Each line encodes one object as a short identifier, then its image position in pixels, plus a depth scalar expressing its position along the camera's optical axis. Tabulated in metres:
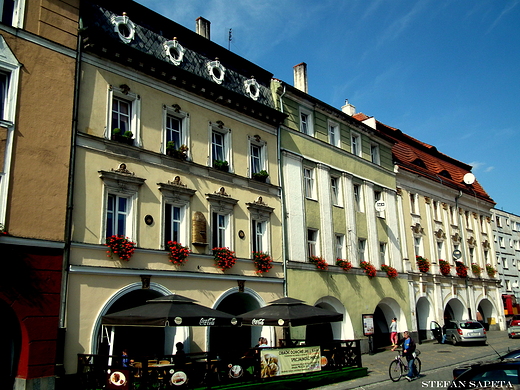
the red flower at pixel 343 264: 27.38
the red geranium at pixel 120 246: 17.44
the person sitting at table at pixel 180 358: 14.92
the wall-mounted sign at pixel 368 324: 27.56
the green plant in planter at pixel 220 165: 21.94
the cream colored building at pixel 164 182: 17.36
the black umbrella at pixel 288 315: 18.31
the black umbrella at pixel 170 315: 15.23
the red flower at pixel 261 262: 22.67
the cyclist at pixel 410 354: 18.17
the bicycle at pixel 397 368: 18.64
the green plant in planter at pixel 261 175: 23.75
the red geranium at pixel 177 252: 19.17
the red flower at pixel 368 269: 29.05
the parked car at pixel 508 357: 13.84
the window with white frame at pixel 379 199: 32.14
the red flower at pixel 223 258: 20.81
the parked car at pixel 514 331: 33.44
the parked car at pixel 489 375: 8.76
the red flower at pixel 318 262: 25.72
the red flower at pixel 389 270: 30.73
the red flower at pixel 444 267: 36.83
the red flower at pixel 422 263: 34.50
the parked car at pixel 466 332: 30.14
